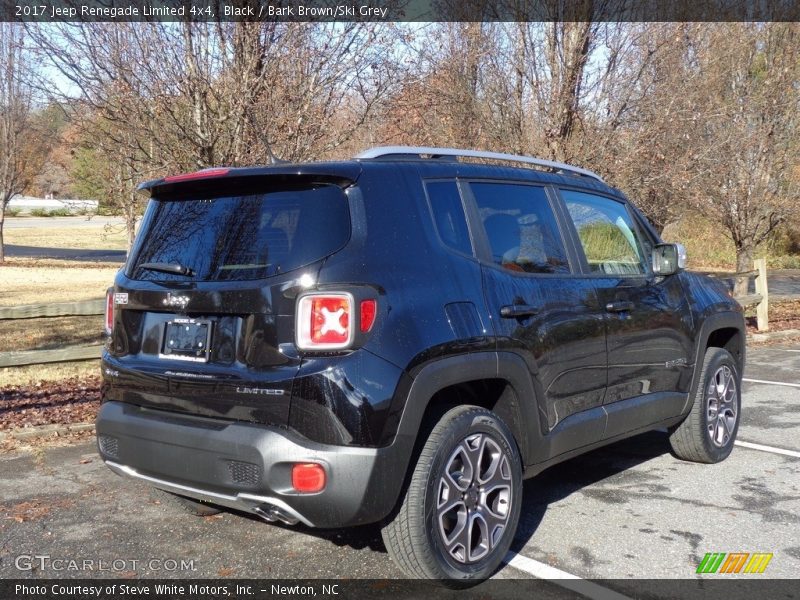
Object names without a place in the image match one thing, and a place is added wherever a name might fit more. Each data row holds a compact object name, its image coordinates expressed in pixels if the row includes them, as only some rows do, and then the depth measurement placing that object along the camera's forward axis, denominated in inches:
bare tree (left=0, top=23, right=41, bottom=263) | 974.4
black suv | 137.2
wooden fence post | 531.8
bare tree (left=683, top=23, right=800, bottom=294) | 518.9
